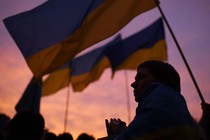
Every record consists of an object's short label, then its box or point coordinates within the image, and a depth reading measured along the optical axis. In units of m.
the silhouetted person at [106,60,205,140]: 1.74
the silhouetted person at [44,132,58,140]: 4.64
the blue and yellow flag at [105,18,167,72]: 10.83
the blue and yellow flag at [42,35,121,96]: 12.09
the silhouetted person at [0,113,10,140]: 5.39
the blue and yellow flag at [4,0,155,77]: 6.80
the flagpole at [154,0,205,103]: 3.57
